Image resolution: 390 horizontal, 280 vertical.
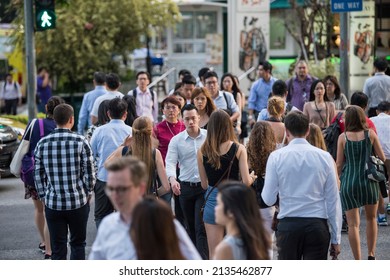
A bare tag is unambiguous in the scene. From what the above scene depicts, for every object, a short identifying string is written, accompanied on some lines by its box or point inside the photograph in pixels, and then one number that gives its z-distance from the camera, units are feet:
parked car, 51.08
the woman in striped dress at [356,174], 29.96
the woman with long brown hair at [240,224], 16.74
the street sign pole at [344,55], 53.15
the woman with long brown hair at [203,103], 35.45
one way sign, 51.16
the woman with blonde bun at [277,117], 31.78
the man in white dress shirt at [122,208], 16.07
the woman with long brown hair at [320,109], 40.57
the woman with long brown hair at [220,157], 26.94
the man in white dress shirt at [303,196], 23.27
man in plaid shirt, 27.43
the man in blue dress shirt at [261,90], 51.19
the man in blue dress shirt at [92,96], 46.11
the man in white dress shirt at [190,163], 29.55
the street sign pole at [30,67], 52.42
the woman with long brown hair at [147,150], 27.14
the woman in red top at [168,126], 32.89
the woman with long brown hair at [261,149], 27.73
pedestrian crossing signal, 50.98
